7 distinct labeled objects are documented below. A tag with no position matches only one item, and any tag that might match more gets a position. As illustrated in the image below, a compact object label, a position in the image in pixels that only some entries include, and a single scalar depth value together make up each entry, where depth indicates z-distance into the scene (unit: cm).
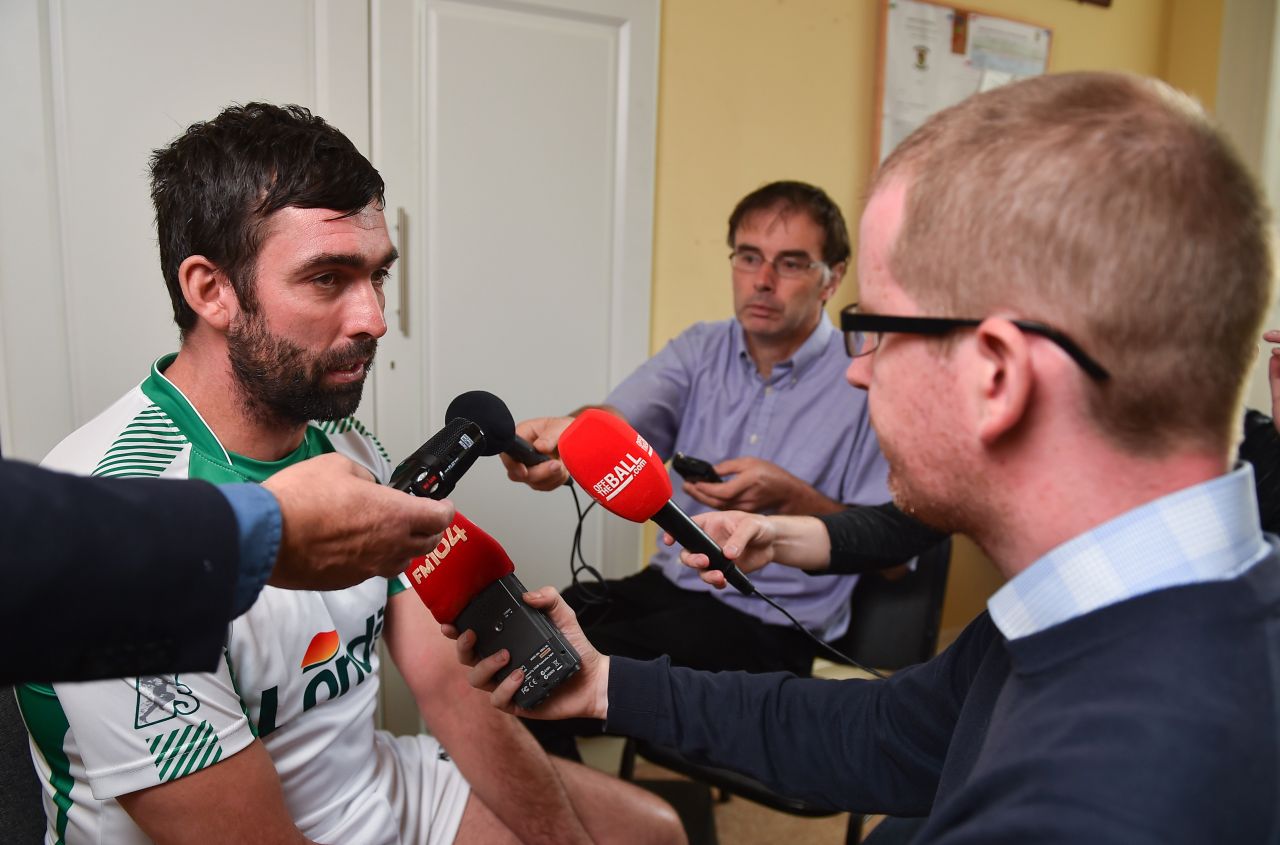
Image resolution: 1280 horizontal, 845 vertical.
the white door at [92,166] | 196
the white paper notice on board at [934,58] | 300
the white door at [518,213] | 237
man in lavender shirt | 203
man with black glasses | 62
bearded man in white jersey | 104
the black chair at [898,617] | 206
